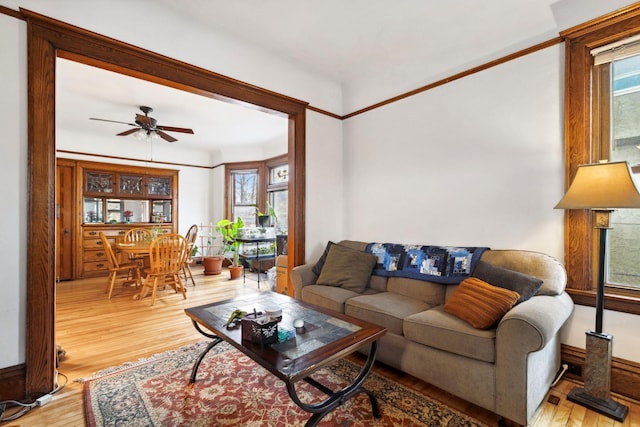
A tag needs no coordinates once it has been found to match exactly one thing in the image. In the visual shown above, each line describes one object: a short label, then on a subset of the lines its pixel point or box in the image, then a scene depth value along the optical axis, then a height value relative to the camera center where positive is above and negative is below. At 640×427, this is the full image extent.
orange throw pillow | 1.71 -0.57
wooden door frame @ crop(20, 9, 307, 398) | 1.82 +0.28
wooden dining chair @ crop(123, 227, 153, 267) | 4.52 -0.46
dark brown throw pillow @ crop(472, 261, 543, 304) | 1.84 -0.45
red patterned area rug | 1.61 -1.16
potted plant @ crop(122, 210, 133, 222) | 5.97 -0.07
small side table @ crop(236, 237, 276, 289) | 4.95 -0.48
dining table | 4.01 -0.50
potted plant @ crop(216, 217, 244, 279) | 5.41 -0.60
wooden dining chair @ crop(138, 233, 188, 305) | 3.82 -0.66
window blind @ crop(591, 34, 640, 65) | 1.91 +1.10
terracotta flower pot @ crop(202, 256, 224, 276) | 5.62 -1.03
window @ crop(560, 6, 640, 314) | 1.99 +0.60
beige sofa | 1.51 -0.76
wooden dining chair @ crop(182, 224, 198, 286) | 5.05 -0.43
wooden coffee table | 1.28 -0.67
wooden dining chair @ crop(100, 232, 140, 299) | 3.96 -0.79
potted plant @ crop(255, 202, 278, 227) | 5.36 -0.11
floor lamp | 1.61 -0.19
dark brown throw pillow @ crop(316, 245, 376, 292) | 2.74 -0.56
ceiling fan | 3.79 +1.15
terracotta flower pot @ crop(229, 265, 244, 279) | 5.35 -1.11
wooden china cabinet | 5.16 +0.09
